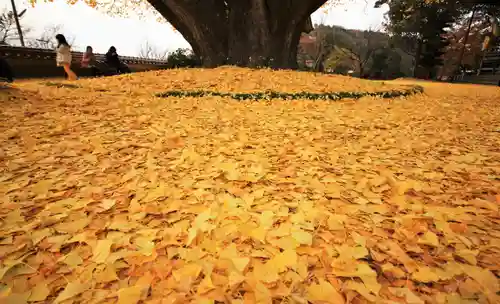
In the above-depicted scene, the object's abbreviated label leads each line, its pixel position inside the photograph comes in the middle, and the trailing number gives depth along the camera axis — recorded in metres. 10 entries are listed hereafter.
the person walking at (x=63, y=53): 8.63
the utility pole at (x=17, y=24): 20.15
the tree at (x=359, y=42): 23.77
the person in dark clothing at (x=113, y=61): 11.54
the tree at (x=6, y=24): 22.36
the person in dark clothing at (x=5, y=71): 8.27
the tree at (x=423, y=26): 21.86
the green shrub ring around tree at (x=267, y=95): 5.86
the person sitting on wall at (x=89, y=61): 11.25
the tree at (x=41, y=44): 24.85
